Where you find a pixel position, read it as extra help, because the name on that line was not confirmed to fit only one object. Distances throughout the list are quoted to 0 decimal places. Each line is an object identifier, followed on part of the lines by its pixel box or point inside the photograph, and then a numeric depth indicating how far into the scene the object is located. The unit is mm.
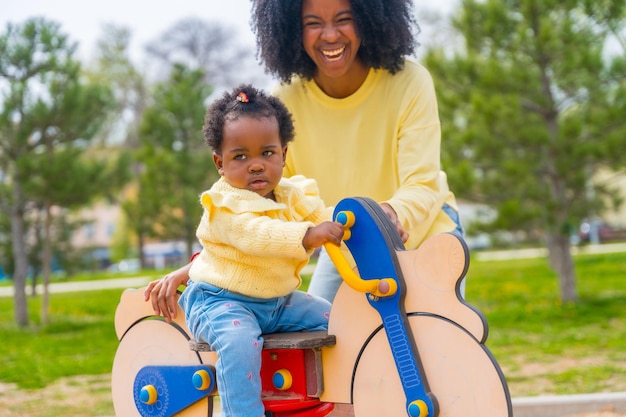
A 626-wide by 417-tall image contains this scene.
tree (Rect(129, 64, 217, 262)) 11469
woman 2609
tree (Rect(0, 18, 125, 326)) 9062
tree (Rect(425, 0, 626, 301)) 8477
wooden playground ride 2109
